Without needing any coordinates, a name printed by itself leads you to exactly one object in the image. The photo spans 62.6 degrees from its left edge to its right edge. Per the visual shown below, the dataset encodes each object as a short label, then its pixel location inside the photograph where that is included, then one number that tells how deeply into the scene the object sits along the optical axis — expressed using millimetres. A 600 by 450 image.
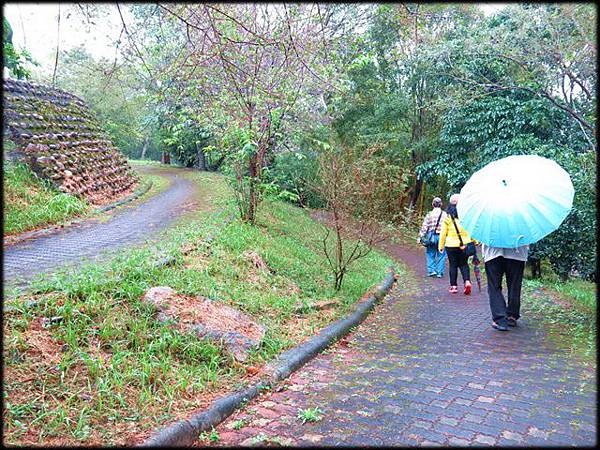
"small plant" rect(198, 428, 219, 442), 3324
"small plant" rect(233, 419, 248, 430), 3495
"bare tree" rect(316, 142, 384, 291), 7363
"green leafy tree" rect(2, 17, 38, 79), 11305
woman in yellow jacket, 8198
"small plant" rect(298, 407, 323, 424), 3539
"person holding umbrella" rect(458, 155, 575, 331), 5586
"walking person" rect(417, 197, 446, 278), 10088
